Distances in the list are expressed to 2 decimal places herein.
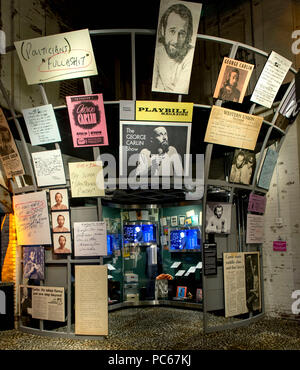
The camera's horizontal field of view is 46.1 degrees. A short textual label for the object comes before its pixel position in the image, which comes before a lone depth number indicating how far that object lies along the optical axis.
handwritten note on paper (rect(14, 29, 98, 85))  6.70
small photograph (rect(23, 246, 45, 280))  7.37
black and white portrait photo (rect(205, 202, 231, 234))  7.45
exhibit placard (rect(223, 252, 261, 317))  7.43
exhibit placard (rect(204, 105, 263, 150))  7.21
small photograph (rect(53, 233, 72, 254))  7.19
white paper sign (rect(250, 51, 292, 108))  7.47
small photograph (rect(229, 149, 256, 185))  7.63
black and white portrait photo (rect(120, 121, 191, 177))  6.82
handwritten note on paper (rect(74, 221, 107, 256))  7.01
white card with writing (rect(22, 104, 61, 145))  7.10
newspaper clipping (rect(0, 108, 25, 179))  7.60
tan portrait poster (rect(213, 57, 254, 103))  7.14
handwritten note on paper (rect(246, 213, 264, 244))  7.99
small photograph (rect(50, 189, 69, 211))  7.24
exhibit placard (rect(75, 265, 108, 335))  6.84
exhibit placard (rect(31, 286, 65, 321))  7.10
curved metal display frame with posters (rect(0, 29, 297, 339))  6.71
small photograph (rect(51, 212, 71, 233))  7.23
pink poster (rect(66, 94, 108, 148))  6.84
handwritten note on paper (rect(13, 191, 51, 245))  7.37
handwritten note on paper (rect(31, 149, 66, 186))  7.24
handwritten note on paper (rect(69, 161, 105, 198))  6.99
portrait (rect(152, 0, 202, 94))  6.69
